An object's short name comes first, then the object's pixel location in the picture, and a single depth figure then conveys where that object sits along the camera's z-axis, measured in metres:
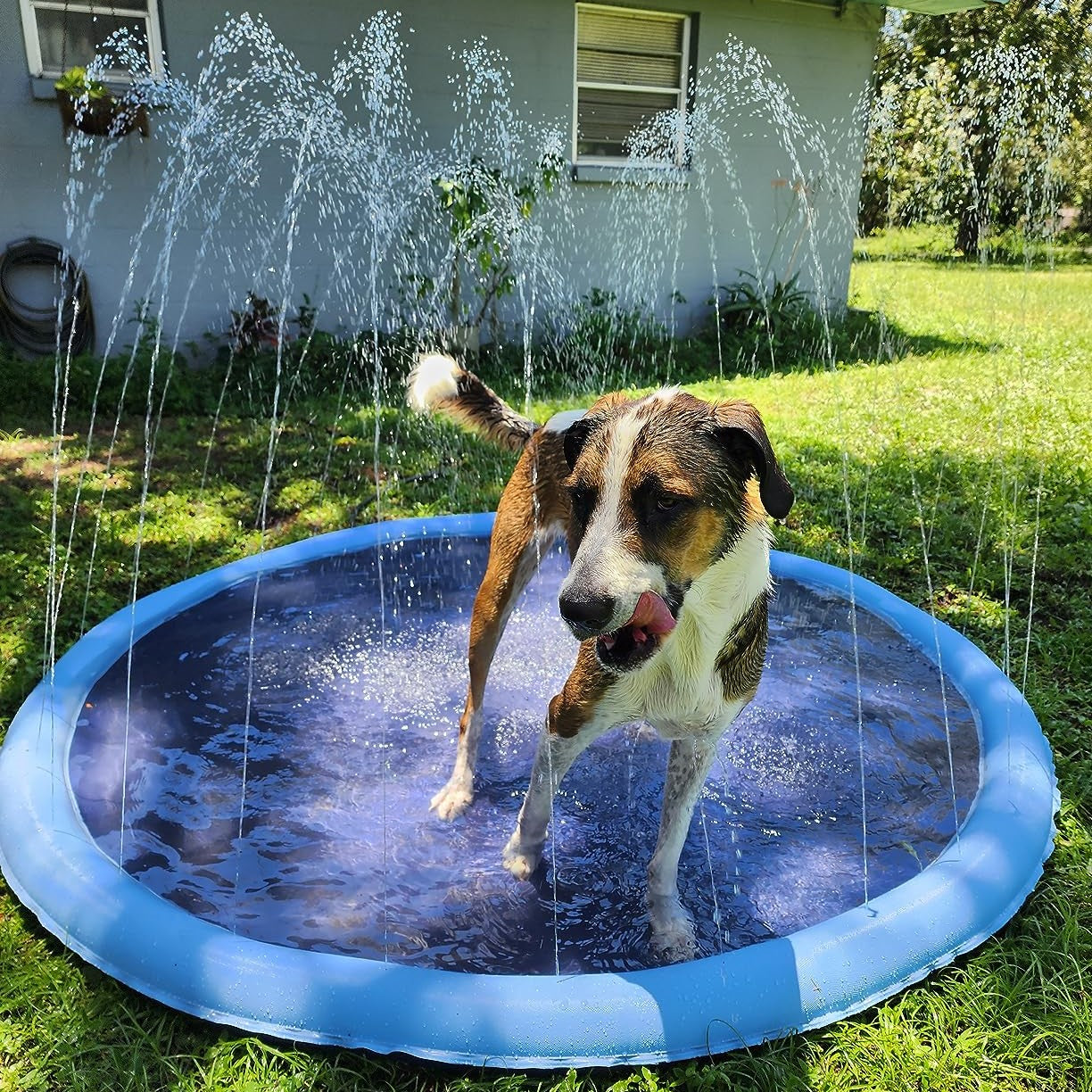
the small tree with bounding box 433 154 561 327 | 8.57
